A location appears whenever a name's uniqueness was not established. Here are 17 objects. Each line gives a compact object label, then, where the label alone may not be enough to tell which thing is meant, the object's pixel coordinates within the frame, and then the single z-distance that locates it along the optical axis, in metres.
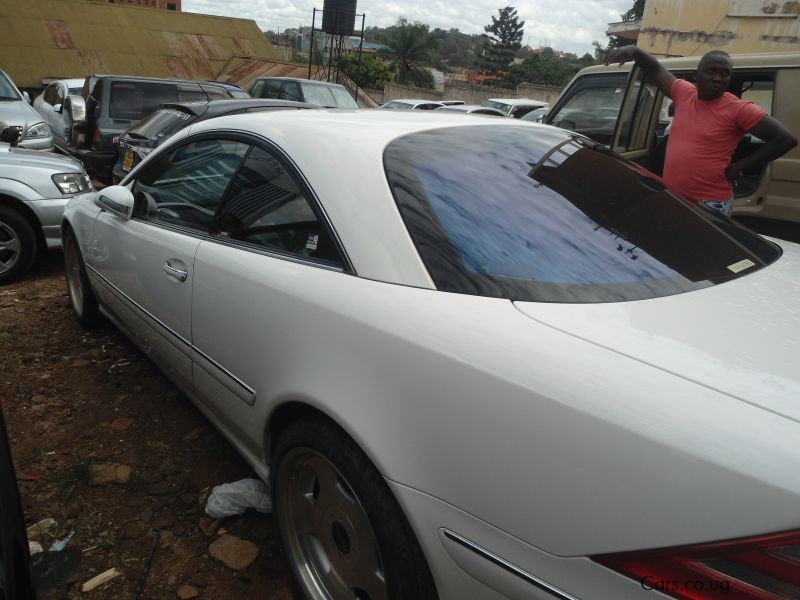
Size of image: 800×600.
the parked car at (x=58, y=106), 9.24
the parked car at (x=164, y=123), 5.99
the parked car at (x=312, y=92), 11.19
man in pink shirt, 3.08
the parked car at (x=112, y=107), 7.45
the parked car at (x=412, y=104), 17.72
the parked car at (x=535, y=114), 13.45
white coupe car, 1.00
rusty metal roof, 15.48
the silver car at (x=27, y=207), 4.62
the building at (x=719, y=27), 13.34
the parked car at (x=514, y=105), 15.15
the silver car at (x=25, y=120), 7.53
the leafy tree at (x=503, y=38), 77.38
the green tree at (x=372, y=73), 39.41
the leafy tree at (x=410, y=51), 51.87
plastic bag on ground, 2.23
